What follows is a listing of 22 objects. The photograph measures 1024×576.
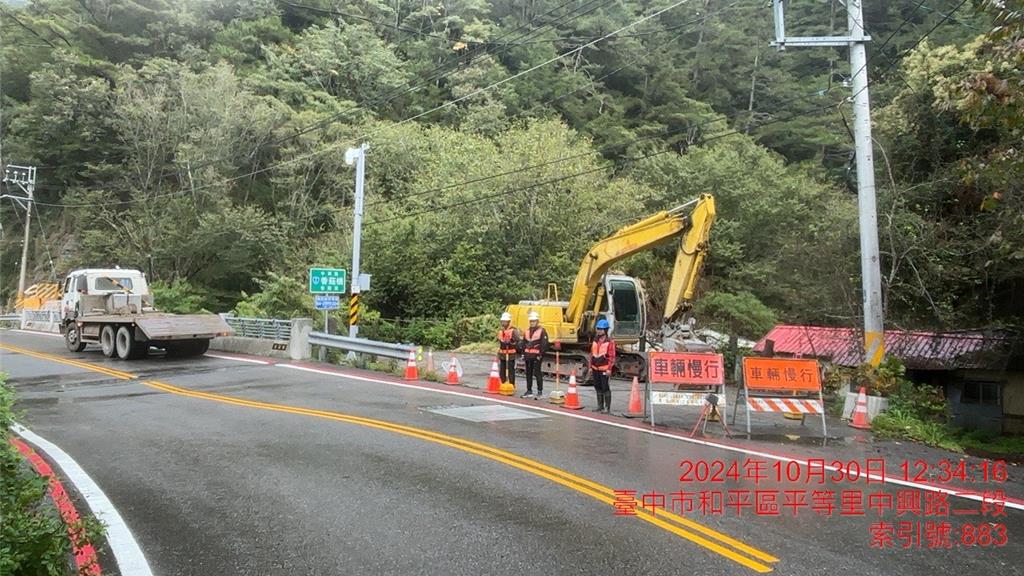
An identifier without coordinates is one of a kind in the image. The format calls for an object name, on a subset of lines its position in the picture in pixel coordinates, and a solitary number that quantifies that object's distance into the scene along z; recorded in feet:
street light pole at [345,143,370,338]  66.23
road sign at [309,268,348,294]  65.51
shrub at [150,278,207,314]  107.55
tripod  33.99
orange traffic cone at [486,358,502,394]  46.44
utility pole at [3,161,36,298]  128.57
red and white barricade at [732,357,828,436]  34.12
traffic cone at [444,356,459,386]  50.70
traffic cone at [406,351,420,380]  52.49
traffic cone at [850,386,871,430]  38.83
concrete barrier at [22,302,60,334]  107.55
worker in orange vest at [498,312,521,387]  45.98
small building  67.46
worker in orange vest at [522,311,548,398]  44.68
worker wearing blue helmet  38.68
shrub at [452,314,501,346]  93.04
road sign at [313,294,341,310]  65.44
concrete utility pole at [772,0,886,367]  42.73
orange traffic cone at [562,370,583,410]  40.63
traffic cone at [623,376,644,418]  38.65
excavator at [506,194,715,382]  52.85
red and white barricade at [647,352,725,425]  34.58
